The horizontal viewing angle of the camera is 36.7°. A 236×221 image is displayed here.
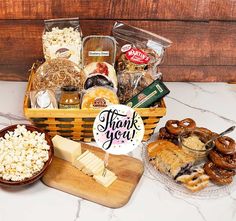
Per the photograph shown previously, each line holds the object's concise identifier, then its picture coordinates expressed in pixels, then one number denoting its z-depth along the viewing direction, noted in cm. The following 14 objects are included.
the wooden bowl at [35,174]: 95
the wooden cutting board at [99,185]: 99
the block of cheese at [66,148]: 106
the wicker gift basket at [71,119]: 106
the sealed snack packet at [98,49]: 128
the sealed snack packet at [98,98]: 109
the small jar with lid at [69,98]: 110
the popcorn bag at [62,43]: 122
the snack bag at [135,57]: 120
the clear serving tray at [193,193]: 102
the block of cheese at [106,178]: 102
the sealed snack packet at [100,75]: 116
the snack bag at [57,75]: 117
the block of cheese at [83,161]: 105
